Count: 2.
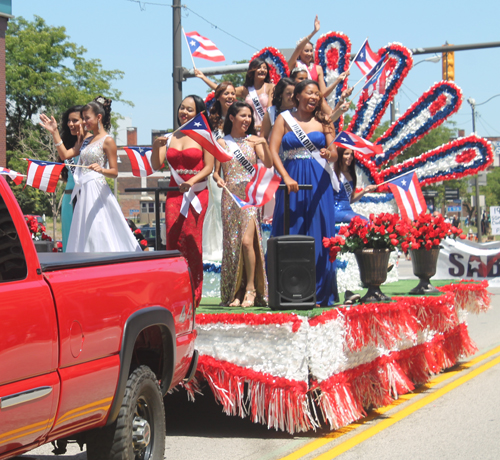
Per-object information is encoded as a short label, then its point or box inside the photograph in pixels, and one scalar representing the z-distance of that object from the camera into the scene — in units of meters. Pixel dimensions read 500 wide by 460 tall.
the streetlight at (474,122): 36.31
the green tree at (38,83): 43.00
